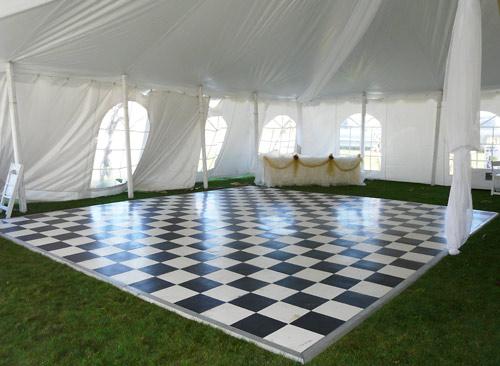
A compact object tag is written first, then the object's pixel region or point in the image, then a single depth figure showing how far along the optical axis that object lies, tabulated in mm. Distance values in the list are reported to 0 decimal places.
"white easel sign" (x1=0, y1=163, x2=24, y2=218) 6152
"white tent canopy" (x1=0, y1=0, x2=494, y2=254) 5547
